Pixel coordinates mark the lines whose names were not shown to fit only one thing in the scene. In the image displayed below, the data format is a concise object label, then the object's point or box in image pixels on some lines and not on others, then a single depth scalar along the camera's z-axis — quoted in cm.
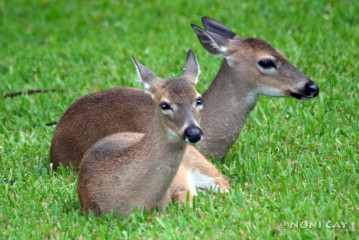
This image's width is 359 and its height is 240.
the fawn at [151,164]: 1155
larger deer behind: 1486
